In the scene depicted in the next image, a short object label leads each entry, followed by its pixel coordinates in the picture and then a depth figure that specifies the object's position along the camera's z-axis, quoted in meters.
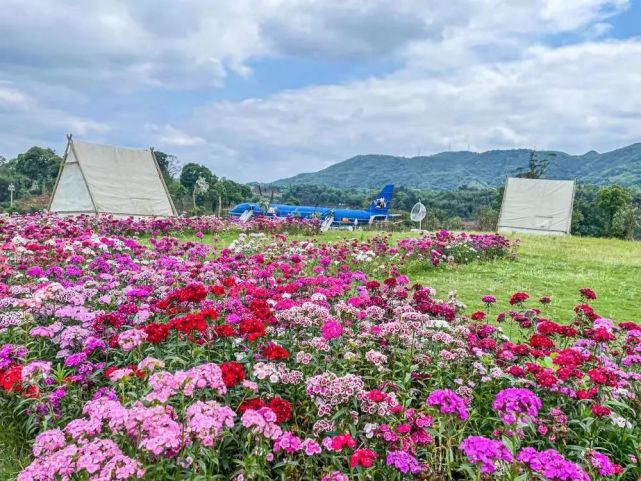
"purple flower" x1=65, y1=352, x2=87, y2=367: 3.21
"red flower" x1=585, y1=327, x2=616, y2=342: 3.54
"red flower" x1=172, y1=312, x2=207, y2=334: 2.83
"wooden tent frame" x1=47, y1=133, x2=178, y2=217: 20.77
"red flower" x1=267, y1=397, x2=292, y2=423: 2.26
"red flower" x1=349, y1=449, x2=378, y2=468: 2.03
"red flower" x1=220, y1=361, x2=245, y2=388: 2.39
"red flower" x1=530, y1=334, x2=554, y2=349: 3.24
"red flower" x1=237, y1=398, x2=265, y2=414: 2.34
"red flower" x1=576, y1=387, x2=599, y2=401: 2.84
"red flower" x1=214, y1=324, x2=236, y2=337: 2.99
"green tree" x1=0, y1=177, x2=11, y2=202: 53.60
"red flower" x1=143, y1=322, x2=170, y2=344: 2.85
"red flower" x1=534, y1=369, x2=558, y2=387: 2.83
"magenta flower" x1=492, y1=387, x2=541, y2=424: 2.37
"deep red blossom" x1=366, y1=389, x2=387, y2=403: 2.47
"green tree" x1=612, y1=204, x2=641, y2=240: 43.56
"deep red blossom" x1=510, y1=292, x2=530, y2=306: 4.53
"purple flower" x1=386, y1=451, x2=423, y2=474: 2.23
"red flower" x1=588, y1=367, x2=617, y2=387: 2.82
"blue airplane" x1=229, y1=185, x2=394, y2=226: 39.16
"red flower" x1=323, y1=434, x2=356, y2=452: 2.15
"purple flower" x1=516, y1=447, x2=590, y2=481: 1.96
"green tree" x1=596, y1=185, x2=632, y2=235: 45.41
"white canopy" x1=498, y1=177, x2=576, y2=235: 30.55
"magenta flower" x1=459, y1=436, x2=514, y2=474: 1.98
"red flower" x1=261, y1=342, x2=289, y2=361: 2.73
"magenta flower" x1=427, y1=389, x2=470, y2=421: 2.29
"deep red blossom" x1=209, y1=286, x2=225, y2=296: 3.73
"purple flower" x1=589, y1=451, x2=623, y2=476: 2.29
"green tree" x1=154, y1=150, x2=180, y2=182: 66.95
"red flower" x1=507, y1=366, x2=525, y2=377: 3.05
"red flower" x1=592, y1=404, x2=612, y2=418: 2.67
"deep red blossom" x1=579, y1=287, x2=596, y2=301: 4.73
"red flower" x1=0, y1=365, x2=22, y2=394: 2.70
